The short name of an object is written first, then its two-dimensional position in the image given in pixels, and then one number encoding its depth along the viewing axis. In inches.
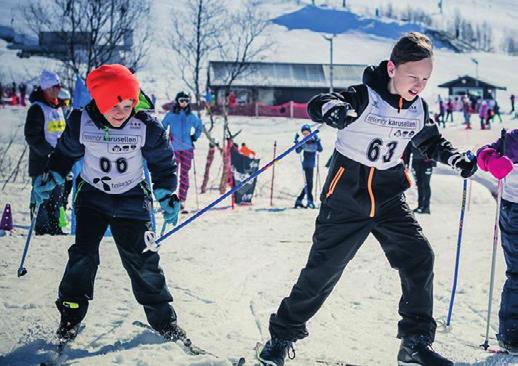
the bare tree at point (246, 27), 881.5
